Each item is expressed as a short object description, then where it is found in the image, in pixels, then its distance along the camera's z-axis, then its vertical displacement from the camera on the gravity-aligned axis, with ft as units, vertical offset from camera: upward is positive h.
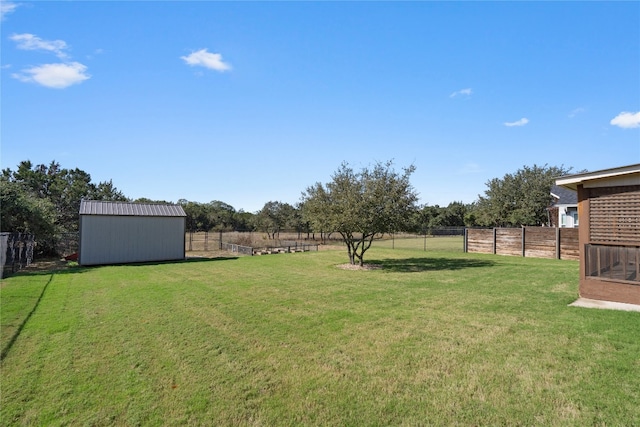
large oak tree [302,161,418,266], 43.73 +3.05
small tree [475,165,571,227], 110.11 +10.24
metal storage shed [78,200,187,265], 54.19 -1.88
